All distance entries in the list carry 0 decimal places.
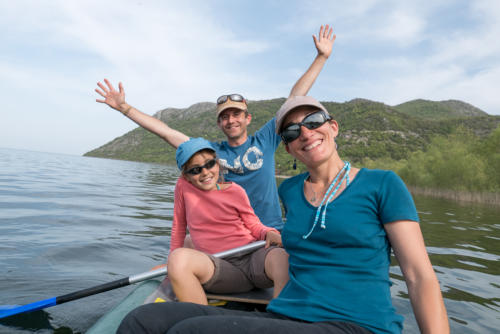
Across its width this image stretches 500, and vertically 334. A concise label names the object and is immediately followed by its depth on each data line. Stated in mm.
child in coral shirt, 2428
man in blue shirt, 3523
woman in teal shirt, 1308
